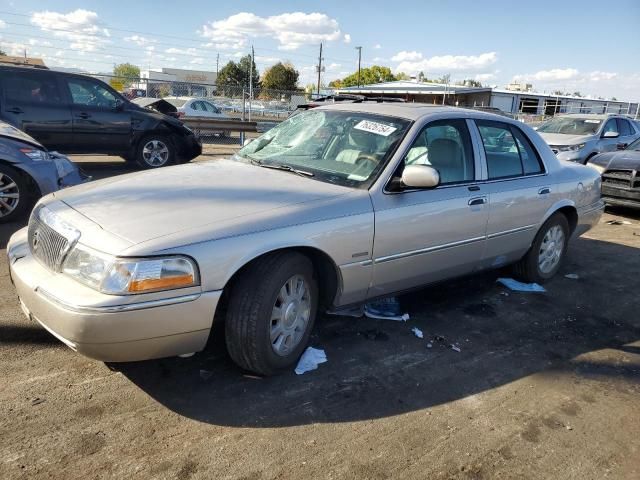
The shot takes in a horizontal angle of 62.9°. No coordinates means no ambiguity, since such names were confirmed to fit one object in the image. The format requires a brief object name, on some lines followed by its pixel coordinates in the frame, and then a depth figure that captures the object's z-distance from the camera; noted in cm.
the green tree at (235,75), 6875
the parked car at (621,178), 893
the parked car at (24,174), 572
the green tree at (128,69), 9050
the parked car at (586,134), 1203
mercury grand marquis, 261
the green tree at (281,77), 6638
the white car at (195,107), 1927
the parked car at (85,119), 850
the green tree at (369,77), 8594
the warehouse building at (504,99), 4146
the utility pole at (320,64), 5356
